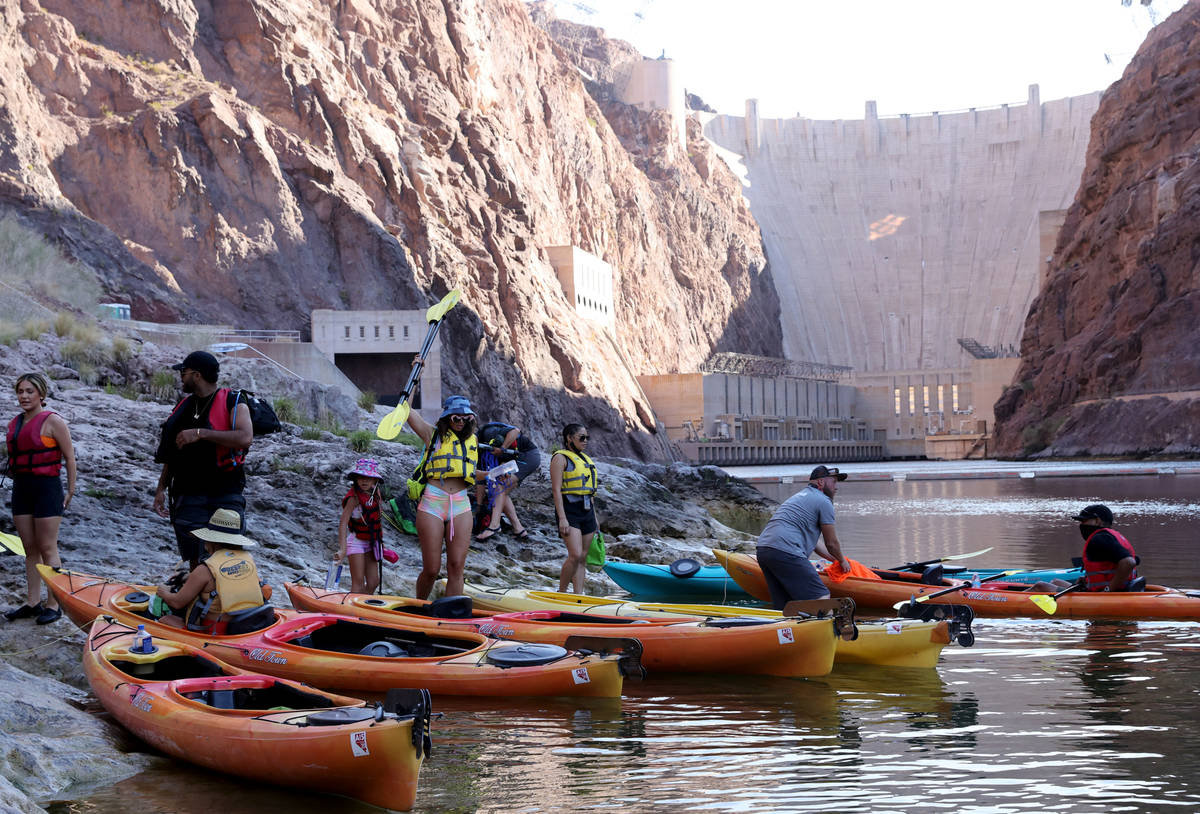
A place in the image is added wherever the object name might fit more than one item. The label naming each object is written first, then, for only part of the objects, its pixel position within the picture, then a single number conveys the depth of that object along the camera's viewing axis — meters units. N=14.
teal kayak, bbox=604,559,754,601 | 13.94
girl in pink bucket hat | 10.62
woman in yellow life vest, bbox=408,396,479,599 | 9.80
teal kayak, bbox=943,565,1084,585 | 12.92
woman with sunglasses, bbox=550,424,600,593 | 11.49
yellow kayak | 9.18
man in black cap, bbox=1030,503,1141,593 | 11.66
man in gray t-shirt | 9.95
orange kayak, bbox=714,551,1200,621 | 11.43
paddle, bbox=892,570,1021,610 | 10.06
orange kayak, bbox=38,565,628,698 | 7.94
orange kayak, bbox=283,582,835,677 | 8.88
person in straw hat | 7.60
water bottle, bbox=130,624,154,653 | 7.37
